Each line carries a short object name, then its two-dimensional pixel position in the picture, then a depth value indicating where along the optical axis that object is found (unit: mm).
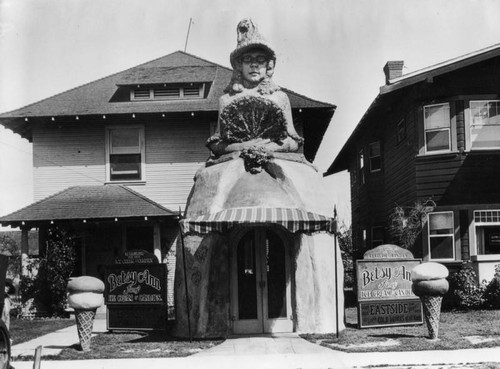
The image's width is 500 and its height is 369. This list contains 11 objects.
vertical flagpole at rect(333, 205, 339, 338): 12366
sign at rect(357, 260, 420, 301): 14328
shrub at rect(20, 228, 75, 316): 19688
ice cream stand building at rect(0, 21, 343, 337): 13125
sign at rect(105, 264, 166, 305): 14594
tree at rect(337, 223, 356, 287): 29472
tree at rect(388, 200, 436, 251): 19219
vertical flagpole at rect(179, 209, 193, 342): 12607
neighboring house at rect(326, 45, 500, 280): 18703
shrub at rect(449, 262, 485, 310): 17406
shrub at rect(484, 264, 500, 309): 17219
